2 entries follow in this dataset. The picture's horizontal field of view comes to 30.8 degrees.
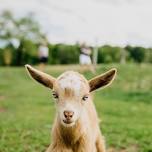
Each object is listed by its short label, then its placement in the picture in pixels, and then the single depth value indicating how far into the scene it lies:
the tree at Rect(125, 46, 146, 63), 26.04
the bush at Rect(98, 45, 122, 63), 27.84
